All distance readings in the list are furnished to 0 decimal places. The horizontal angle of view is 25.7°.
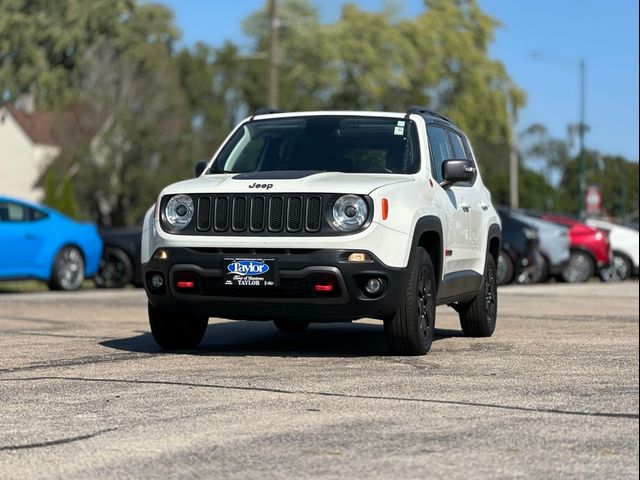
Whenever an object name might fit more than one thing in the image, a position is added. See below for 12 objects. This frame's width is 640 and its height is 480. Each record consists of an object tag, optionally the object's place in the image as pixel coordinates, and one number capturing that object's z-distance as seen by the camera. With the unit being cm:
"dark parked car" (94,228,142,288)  2367
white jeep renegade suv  970
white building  7325
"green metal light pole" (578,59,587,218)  5759
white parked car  2956
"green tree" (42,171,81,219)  3659
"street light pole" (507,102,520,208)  6919
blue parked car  2078
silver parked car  2667
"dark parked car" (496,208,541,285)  2514
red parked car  2825
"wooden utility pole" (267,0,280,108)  3588
